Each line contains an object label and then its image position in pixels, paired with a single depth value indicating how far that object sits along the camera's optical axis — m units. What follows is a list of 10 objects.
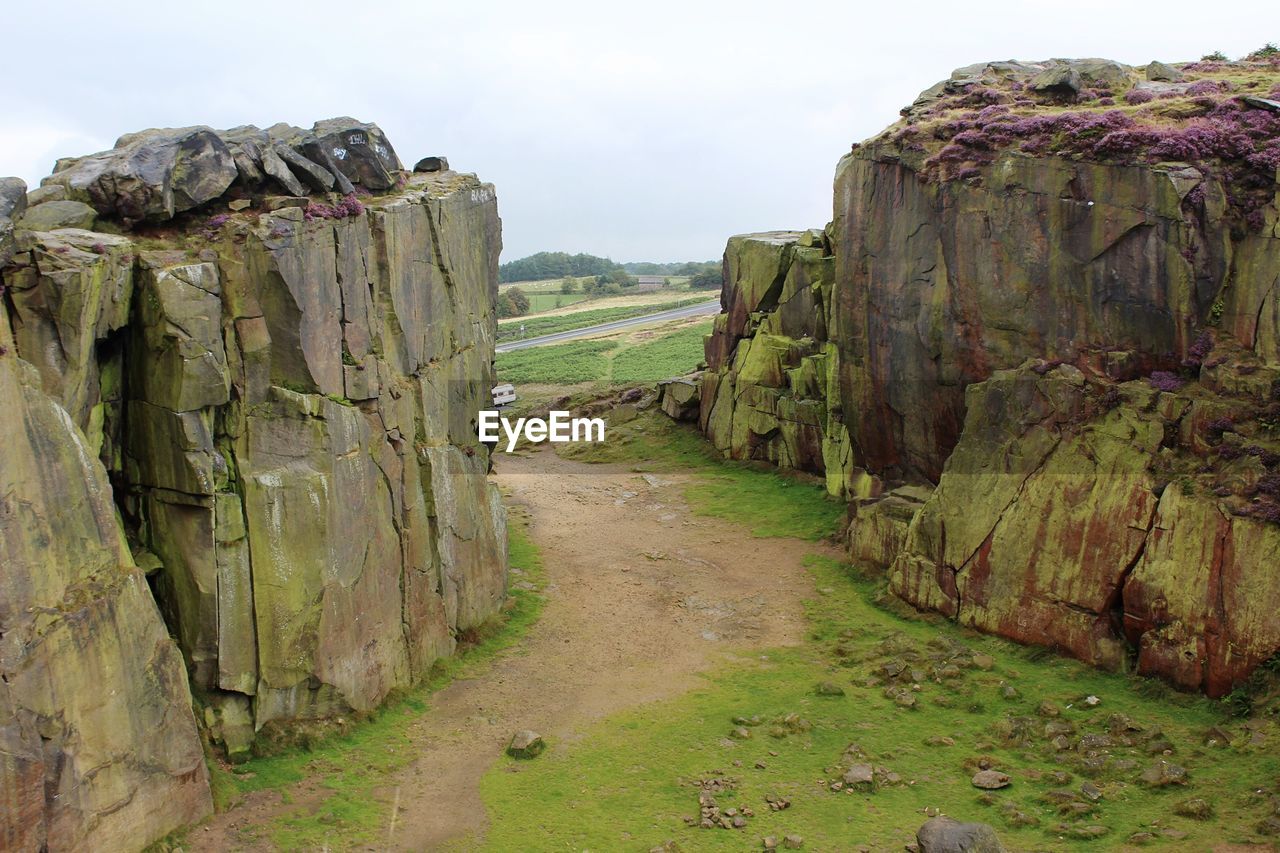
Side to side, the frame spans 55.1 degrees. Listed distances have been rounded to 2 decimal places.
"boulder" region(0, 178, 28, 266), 21.55
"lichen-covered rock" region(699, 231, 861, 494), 49.81
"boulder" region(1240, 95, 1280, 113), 33.91
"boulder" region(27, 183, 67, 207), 25.86
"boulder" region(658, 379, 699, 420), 58.34
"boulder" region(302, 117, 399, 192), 32.00
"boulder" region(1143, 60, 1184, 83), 40.66
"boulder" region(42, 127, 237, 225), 25.92
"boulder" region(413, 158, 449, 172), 37.59
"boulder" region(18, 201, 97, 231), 24.78
